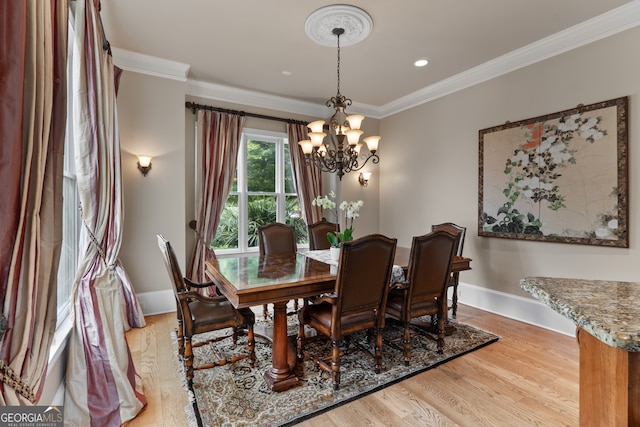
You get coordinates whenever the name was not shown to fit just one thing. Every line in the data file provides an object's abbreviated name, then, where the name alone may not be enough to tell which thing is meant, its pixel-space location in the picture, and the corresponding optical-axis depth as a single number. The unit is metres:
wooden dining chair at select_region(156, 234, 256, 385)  2.19
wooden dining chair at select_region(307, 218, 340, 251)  3.95
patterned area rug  1.95
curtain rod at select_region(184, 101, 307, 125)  4.22
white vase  2.92
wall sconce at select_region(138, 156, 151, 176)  3.61
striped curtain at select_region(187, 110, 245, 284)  4.23
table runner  2.63
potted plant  2.96
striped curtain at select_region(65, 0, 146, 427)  1.81
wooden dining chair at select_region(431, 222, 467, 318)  3.51
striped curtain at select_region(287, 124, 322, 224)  4.94
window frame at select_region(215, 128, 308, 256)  4.68
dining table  2.06
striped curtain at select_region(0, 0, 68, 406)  0.89
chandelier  3.02
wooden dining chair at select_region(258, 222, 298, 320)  3.62
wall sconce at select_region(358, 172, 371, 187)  5.41
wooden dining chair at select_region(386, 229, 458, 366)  2.46
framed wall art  2.85
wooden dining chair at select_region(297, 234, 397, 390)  2.11
